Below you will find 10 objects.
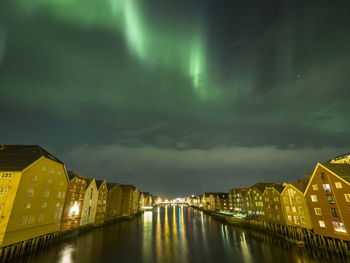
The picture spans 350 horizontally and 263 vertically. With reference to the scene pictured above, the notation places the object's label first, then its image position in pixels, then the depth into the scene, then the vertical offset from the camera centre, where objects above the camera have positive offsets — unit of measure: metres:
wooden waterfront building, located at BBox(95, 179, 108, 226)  66.66 -1.92
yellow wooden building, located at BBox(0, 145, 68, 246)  30.83 +1.18
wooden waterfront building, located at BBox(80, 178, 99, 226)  56.97 -2.08
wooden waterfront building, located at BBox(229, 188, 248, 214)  94.69 -3.26
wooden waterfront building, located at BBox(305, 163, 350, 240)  33.30 -1.46
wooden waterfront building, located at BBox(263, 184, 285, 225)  56.97 -3.57
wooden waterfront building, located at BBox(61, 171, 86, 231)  47.16 -1.23
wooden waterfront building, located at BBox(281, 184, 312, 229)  46.48 -4.08
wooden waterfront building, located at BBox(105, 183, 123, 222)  77.31 -2.49
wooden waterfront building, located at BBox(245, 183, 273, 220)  67.62 -3.09
